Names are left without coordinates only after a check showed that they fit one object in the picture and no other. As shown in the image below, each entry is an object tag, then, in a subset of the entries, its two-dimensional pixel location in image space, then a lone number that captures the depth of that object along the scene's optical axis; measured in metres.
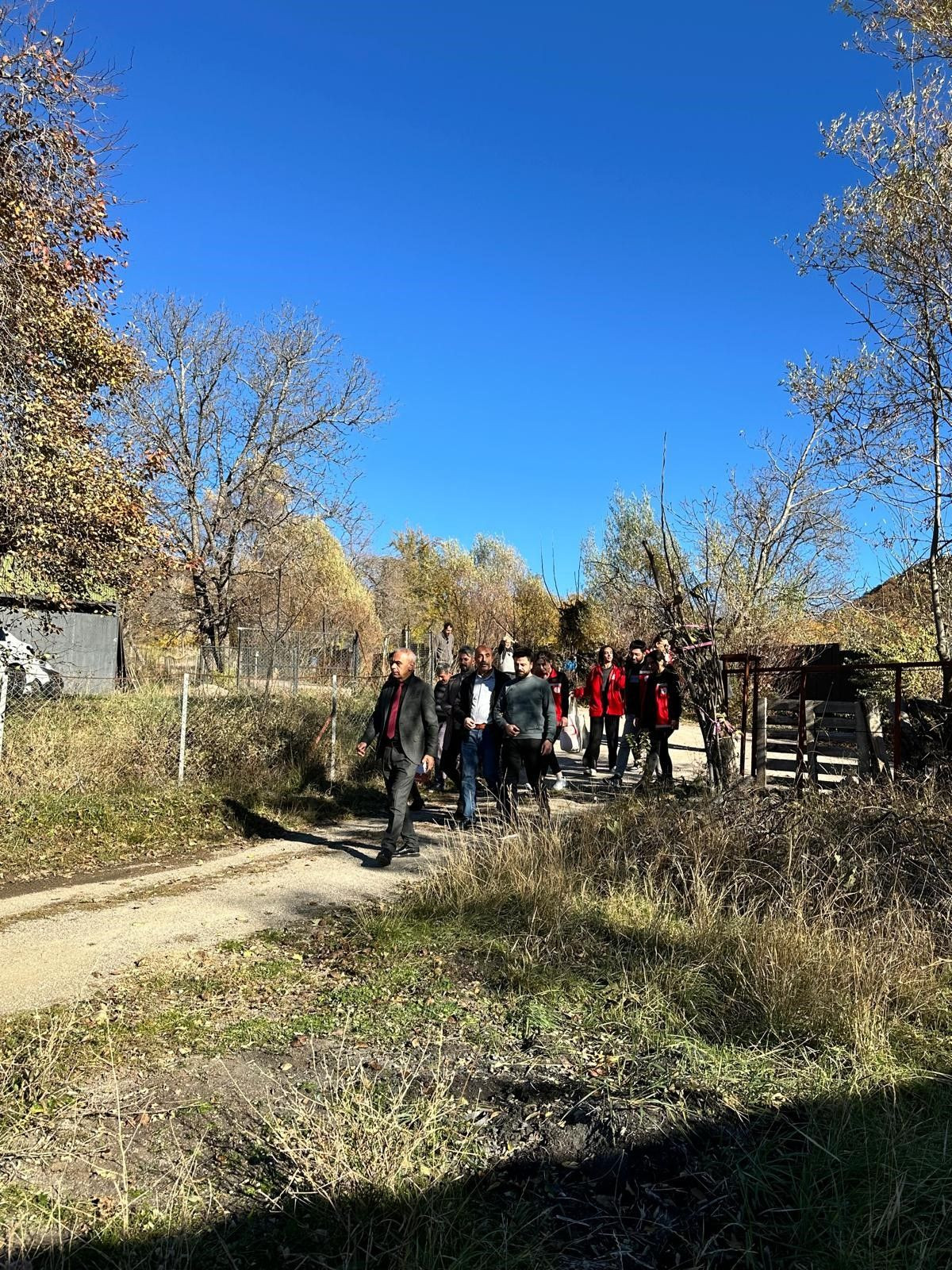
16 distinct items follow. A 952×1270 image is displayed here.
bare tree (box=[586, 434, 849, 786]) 7.52
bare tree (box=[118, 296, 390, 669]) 25.25
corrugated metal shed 21.58
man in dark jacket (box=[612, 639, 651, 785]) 10.45
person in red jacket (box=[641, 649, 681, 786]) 9.69
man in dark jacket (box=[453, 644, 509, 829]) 8.20
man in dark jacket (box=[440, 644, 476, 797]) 9.70
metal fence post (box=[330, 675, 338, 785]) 10.36
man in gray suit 6.92
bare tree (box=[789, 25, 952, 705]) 9.21
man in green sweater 7.67
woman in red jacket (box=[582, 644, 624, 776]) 11.88
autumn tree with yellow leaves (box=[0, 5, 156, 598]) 6.88
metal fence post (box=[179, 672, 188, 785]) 9.13
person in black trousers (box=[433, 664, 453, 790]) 9.95
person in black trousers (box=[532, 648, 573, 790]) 10.56
